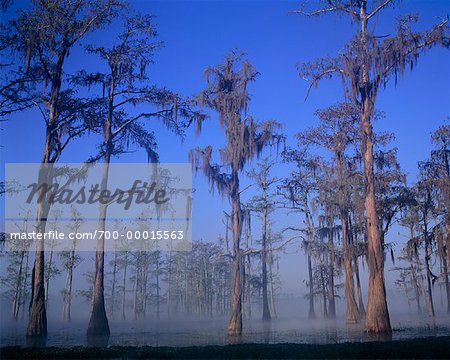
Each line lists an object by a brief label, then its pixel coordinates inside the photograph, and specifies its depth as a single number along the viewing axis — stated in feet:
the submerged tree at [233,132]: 65.26
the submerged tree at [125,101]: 71.20
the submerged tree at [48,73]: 58.95
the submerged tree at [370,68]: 59.40
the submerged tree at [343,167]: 87.25
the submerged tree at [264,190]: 119.65
